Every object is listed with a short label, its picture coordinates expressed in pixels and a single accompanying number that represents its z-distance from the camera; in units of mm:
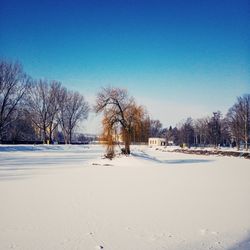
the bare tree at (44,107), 66000
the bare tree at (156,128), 148750
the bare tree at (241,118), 62156
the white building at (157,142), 115081
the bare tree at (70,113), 72500
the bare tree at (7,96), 52281
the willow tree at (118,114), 32031
